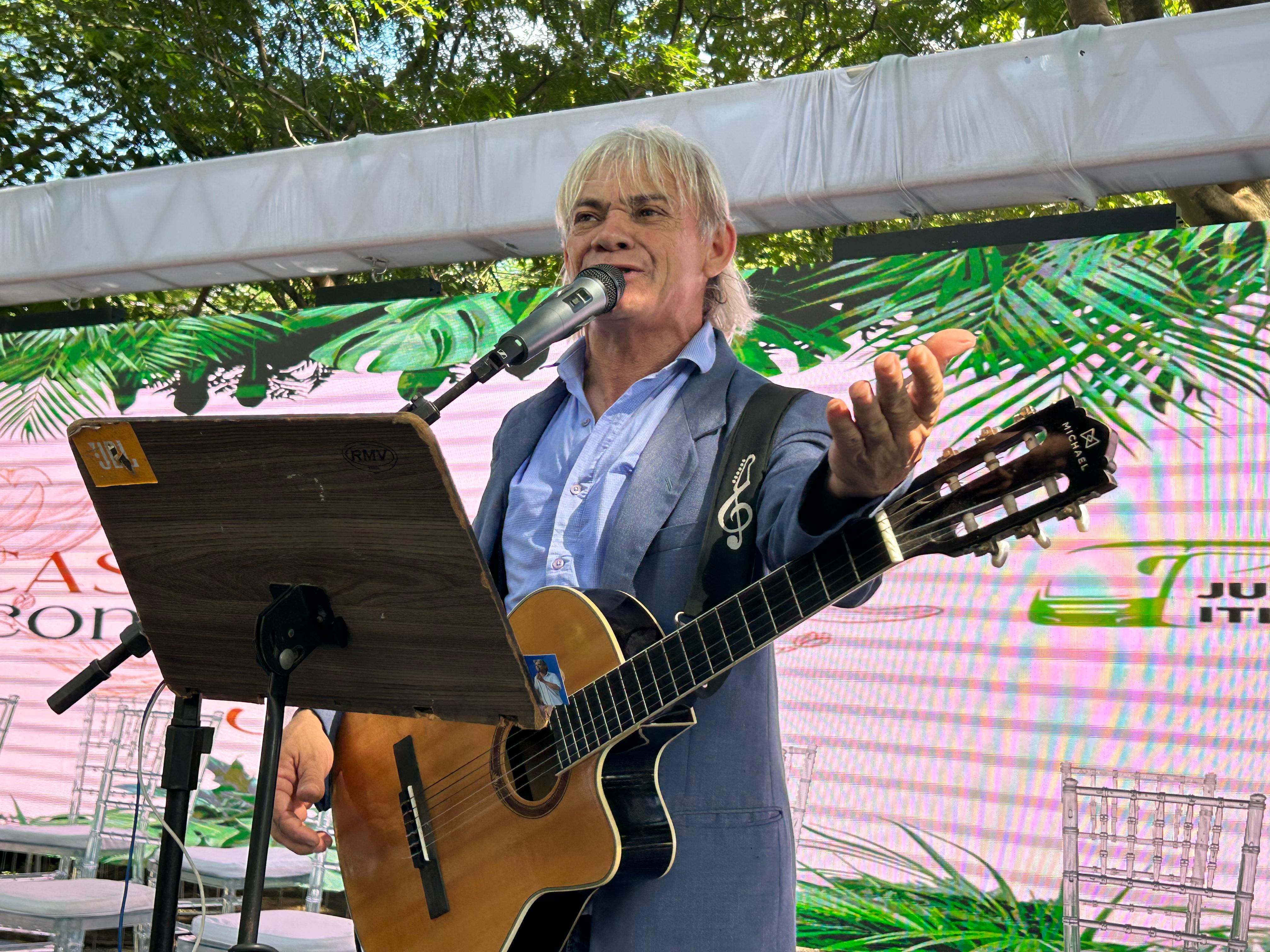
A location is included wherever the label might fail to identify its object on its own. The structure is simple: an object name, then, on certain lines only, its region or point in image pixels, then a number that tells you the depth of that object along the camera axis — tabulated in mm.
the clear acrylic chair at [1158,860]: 3131
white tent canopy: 3230
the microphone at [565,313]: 1453
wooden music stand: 1161
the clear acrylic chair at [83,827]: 4301
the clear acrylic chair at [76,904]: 3477
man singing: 1467
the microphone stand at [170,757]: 1301
